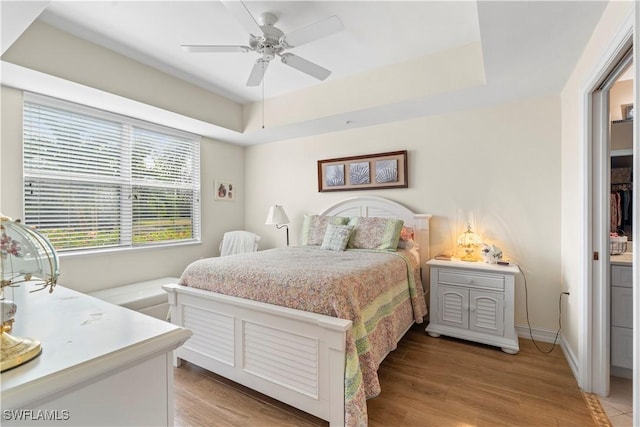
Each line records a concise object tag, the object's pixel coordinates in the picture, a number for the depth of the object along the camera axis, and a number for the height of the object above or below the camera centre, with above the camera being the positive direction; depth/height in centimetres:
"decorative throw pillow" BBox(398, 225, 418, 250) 310 -30
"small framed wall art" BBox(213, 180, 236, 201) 424 +33
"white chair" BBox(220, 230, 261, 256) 402 -42
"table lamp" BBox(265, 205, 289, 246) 382 -6
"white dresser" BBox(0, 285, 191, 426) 56 -33
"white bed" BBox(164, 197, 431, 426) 160 -85
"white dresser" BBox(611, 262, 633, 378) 201 -74
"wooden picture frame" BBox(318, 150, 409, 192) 343 +49
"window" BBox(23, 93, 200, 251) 265 +37
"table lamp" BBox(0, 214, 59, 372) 61 -12
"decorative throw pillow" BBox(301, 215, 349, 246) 337 -18
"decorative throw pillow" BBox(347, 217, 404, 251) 296 -23
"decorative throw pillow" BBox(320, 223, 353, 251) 302 -27
